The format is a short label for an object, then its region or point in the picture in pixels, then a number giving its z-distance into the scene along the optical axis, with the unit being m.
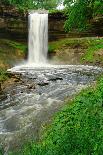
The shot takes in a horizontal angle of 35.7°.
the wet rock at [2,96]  7.63
